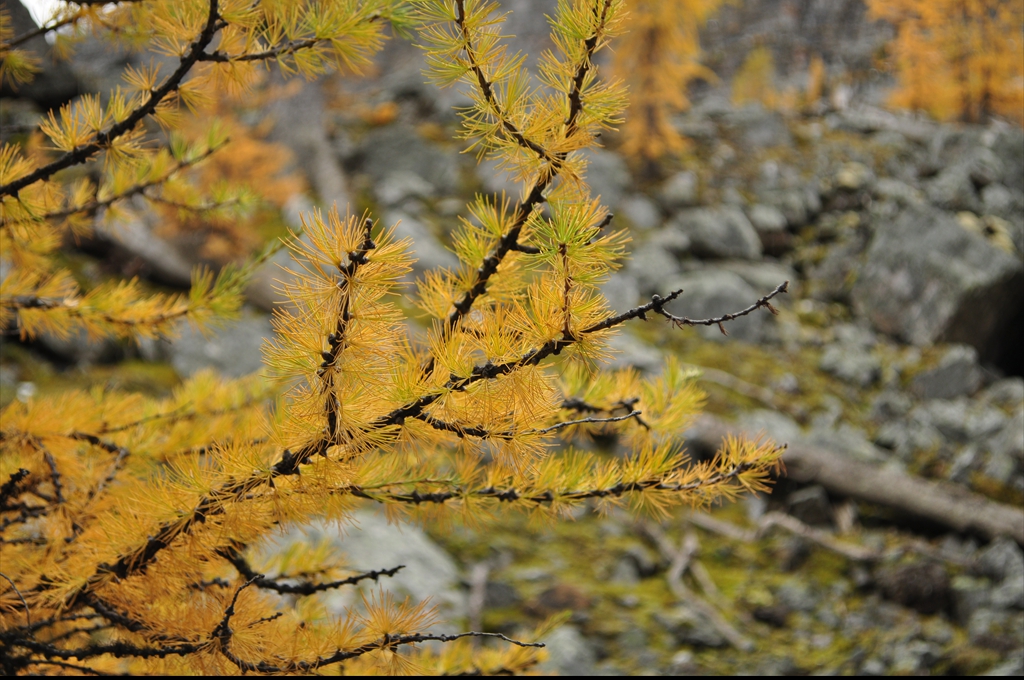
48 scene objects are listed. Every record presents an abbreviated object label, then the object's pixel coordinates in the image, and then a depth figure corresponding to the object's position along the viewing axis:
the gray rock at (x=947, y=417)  5.87
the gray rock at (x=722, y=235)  9.12
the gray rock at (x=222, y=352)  6.03
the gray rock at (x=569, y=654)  3.49
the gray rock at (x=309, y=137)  10.30
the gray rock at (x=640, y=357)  6.56
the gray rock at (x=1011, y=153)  8.59
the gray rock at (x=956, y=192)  8.36
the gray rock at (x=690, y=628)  3.83
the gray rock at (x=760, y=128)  11.60
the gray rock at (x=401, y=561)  3.89
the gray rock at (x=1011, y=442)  5.21
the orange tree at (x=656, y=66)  10.67
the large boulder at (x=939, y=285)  7.12
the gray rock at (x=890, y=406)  6.46
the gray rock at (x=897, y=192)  9.27
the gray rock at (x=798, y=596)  4.23
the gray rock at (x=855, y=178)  9.93
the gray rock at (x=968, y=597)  4.01
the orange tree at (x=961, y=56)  9.35
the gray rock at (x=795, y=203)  9.80
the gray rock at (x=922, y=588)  4.14
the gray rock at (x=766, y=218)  9.58
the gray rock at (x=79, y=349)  5.76
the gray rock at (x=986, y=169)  8.64
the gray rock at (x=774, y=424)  6.02
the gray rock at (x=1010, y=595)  3.94
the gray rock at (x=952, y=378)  6.46
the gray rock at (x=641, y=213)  9.80
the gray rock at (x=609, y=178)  10.16
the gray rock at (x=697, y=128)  12.33
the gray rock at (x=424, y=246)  7.97
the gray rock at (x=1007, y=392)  6.14
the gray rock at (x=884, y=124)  11.38
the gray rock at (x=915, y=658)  3.59
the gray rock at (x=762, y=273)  8.52
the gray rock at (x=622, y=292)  7.91
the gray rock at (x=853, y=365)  7.07
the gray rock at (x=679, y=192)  10.16
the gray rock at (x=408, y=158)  10.61
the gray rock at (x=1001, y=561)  4.19
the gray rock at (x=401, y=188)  9.88
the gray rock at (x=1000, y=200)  8.20
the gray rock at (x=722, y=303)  7.87
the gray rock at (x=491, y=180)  10.02
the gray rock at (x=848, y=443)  5.82
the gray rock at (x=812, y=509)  5.07
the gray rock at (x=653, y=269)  8.55
